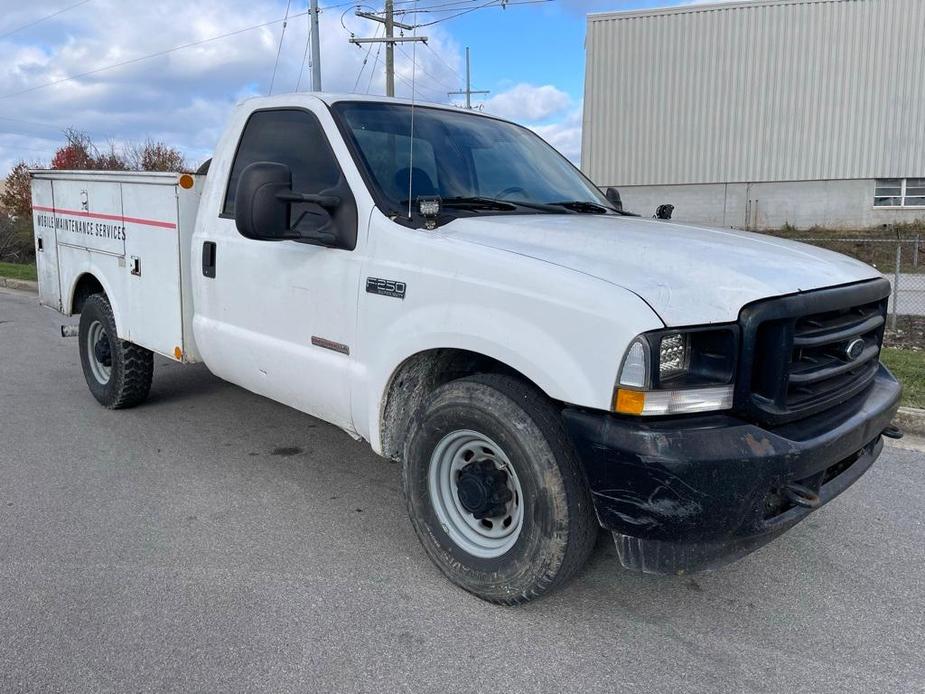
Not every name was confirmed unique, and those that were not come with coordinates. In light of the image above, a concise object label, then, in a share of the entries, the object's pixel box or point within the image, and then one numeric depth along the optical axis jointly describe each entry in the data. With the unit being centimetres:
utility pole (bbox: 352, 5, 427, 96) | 2119
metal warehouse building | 2634
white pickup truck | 251
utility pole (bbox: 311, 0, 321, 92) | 1833
